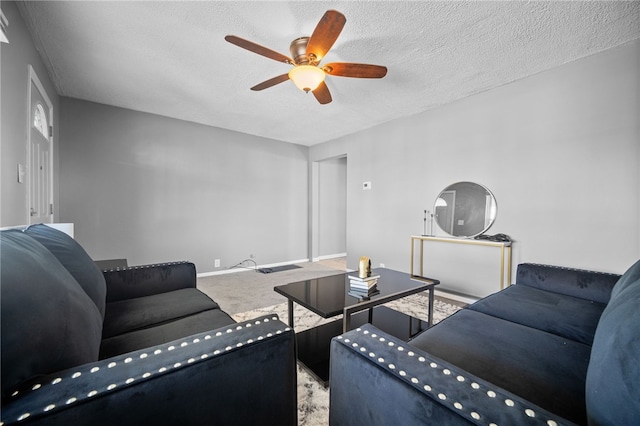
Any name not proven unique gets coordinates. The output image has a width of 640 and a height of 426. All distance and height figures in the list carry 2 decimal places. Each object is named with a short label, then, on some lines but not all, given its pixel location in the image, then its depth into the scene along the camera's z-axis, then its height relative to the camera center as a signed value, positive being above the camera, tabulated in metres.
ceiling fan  1.58 +1.10
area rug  1.30 -1.02
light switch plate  1.76 +0.26
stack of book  1.74 -0.53
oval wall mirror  2.91 +0.03
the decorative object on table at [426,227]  3.39 -0.21
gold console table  2.57 -0.37
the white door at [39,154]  2.07 +0.51
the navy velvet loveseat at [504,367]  0.54 -0.51
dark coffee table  1.56 -0.58
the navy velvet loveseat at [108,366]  0.55 -0.40
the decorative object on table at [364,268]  1.92 -0.43
